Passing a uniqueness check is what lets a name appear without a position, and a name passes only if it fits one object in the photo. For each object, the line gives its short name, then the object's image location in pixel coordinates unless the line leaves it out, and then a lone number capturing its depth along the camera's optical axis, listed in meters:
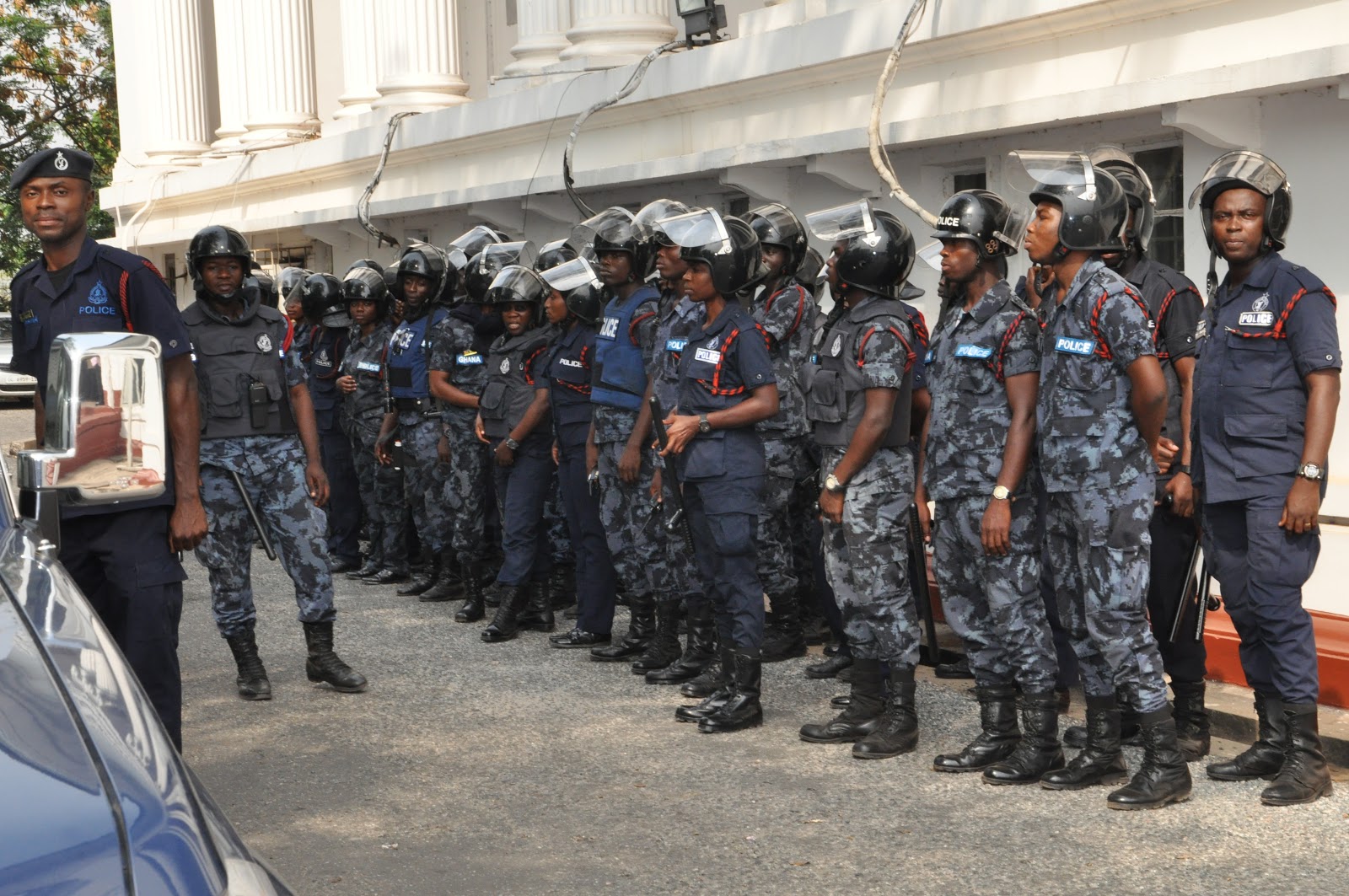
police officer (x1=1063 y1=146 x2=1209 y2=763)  5.67
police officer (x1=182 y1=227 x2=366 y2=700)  7.03
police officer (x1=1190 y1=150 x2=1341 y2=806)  5.07
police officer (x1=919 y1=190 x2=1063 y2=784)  5.45
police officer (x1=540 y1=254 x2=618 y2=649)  7.89
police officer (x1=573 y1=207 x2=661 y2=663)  7.47
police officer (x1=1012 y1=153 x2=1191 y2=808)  5.09
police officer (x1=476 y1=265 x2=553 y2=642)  8.20
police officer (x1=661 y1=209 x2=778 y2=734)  6.25
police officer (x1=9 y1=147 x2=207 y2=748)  4.48
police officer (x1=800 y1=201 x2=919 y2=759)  5.84
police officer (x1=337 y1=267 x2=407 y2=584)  10.08
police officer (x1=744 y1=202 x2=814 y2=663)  7.48
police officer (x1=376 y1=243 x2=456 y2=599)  9.43
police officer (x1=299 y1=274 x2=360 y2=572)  10.68
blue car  1.75
